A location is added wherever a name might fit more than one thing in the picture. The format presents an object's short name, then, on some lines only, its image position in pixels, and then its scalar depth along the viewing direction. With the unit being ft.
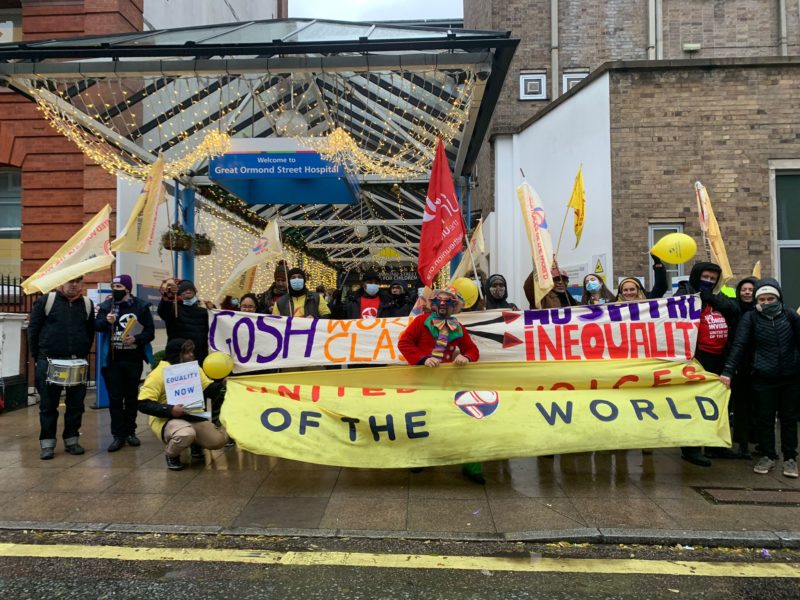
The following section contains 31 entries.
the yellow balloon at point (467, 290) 19.52
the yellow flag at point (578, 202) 24.53
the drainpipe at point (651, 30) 50.29
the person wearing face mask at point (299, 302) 23.31
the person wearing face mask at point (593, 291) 20.75
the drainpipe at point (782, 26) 49.78
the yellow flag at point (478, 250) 31.27
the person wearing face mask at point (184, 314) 19.30
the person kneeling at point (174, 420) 17.04
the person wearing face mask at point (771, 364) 16.51
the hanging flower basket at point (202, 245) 32.78
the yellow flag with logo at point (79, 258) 17.93
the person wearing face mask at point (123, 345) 19.53
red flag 18.67
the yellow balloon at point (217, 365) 17.92
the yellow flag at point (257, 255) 25.36
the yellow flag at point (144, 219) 21.63
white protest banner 17.78
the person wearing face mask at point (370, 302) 24.21
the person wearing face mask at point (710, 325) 17.92
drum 18.31
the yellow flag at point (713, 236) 21.07
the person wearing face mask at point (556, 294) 21.26
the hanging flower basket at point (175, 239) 30.96
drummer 18.57
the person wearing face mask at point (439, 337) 16.38
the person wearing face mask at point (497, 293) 21.36
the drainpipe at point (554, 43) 49.93
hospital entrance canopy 21.84
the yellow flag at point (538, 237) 19.52
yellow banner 15.55
